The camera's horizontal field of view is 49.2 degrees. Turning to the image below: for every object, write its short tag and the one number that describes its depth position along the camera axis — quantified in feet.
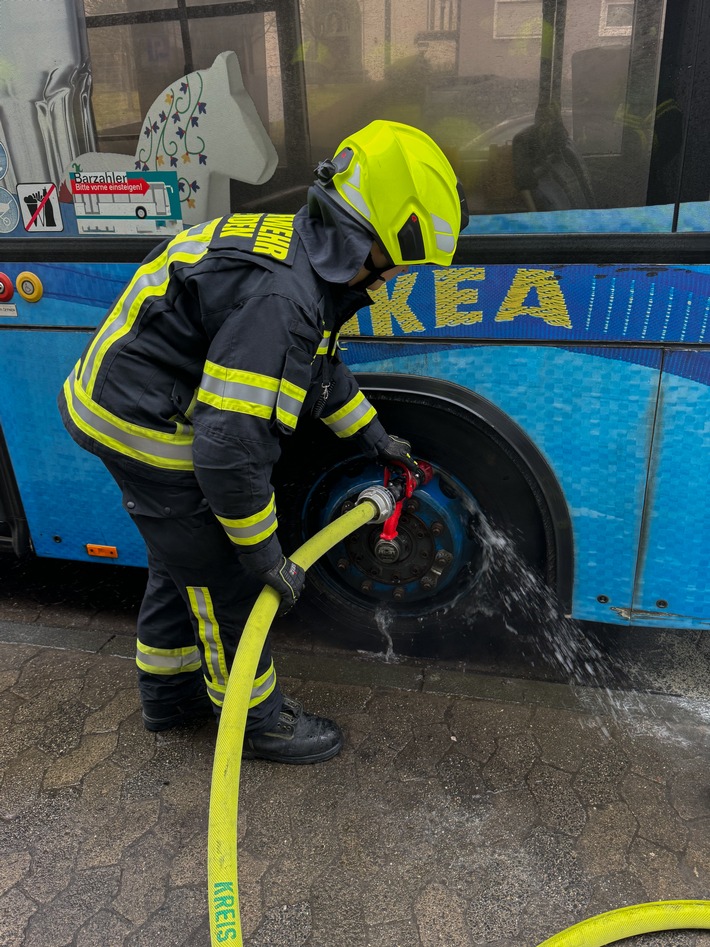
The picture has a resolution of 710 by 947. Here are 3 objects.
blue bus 7.09
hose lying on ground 6.53
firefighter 6.18
